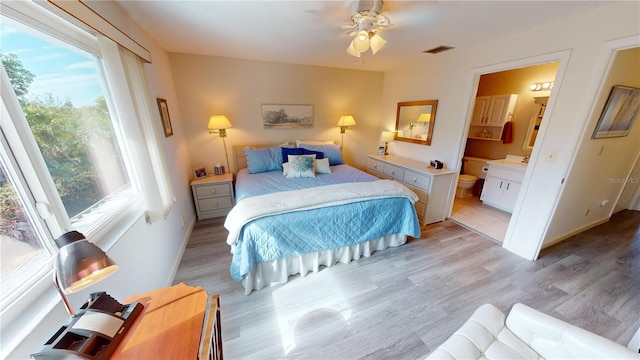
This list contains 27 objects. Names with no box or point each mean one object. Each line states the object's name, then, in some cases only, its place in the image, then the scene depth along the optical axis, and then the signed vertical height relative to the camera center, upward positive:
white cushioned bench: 0.86 -1.04
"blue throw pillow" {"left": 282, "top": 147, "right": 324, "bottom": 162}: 3.08 -0.48
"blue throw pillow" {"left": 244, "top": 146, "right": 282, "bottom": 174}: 3.02 -0.57
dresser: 2.71 -0.88
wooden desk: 0.68 -0.75
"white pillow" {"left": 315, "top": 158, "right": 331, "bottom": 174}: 2.95 -0.66
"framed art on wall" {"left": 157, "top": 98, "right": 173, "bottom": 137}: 2.13 +0.03
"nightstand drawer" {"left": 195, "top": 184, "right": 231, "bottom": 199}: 2.85 -0.97
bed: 1.70 -0.92
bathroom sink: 2.92 -0.64
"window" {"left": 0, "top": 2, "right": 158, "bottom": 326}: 0.80 -0.12
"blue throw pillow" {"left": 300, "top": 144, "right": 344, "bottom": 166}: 3.34 -0.51
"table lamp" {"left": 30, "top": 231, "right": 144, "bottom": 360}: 0.59 -0.65
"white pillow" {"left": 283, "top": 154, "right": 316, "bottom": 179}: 2.77 -0.63
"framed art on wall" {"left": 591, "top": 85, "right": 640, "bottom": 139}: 1.84 +0.07
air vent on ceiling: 2.50 +0.85
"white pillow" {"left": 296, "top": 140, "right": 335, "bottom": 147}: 3.42 -0.38
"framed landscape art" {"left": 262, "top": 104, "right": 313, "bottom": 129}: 3.30 +0.06
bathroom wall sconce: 3.02 +0.49
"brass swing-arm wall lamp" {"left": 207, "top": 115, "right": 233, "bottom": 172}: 2.85 -0.05
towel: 3.48 -0.22
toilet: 3.60 -0.98
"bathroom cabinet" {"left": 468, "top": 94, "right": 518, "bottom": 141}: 3.41 +0.08
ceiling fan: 1.44 +0.72
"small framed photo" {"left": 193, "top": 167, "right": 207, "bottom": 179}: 2.97 -0.75
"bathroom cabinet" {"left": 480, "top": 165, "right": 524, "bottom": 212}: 2.97 -1.01
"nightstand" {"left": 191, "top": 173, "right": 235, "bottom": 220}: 2.85 -1.04
